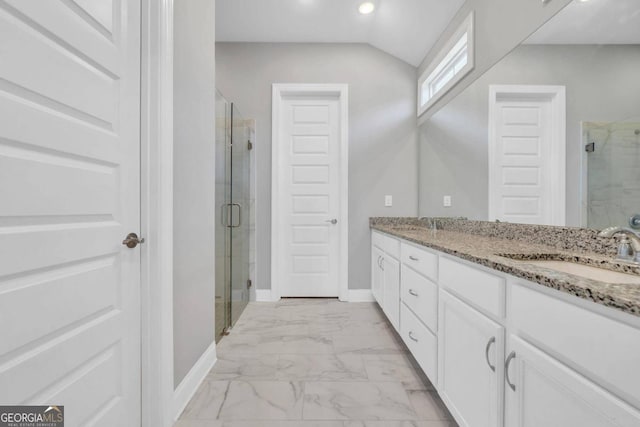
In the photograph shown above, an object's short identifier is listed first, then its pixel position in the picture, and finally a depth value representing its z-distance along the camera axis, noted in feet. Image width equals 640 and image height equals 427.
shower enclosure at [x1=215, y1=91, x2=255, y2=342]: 7.02
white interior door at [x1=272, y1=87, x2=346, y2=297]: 10.58
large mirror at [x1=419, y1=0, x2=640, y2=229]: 3.56
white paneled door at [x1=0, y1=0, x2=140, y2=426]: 2.41
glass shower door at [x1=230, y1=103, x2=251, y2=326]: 8.11
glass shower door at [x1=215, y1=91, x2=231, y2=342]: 6.85
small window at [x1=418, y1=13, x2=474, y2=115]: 7.10
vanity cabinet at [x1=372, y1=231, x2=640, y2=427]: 1.96
